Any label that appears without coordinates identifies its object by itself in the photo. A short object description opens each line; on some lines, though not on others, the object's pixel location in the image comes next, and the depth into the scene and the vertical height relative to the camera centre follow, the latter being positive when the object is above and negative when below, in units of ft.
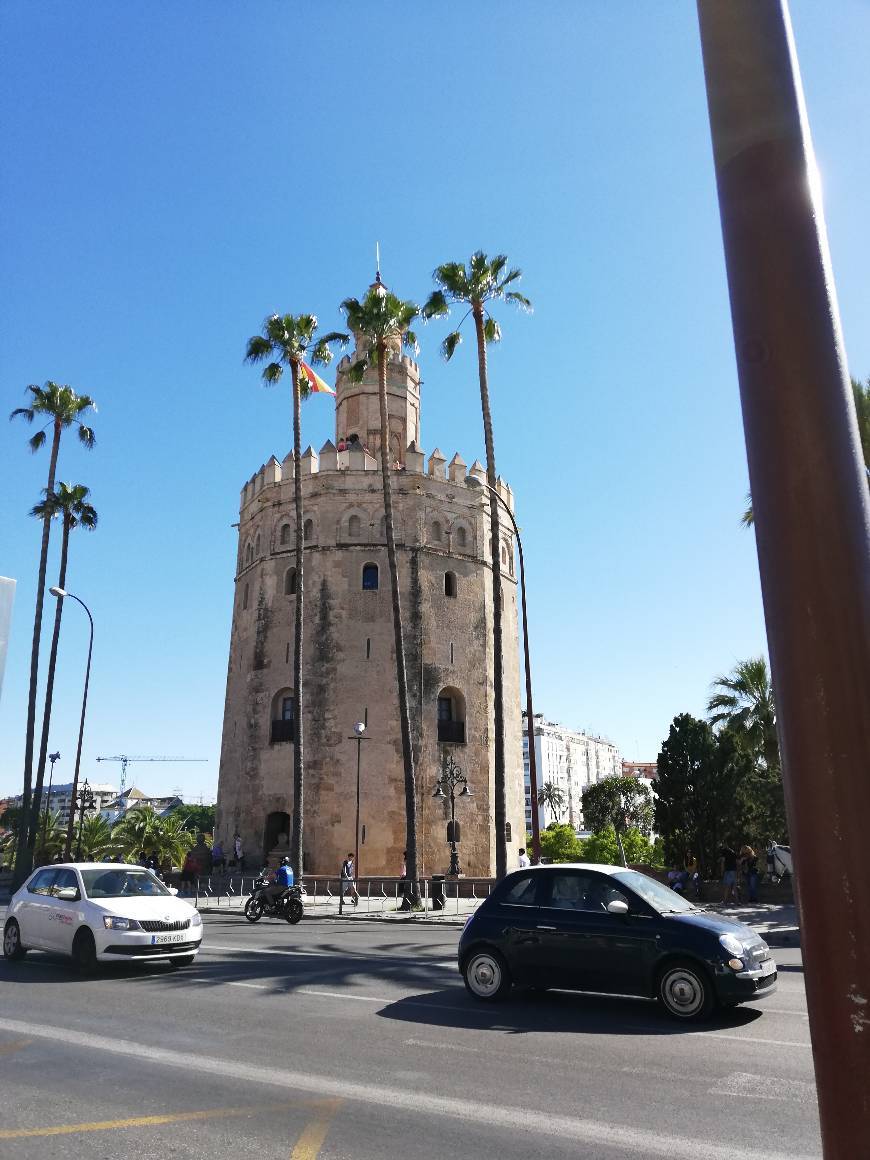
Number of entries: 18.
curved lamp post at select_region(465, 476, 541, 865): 61.85 +10.10
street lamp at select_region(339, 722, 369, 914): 68.49 -0.96
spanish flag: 99.14 +56.95
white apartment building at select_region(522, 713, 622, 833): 503.20 +40.01
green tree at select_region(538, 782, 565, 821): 350.23 +11.80
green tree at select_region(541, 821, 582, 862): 206.49 -5.00
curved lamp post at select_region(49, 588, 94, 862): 98.58 +12.75
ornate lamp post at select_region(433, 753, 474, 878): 88.38 +5.10
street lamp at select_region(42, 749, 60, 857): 121.06 +5.01
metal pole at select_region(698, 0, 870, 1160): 5.62 +2.35
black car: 24.80 -3.66
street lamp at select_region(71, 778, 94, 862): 106.42 +4.29
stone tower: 105.09 +21.42
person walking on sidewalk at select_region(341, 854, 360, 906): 77.61 -5.37
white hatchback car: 33.86 -3.45
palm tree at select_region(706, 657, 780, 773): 95.96 +12.18
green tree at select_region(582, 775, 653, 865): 244.63 +5.15
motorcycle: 61.77 -5.49
